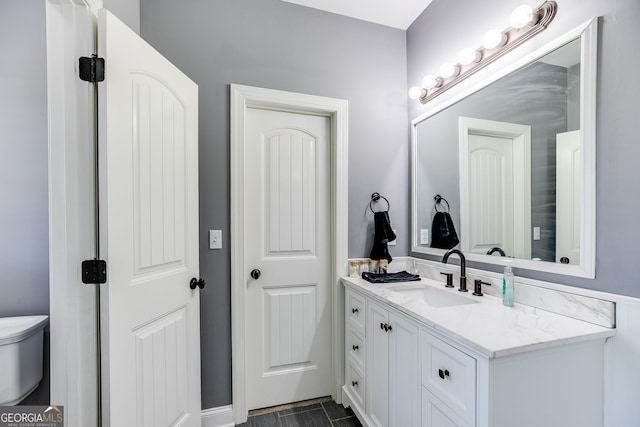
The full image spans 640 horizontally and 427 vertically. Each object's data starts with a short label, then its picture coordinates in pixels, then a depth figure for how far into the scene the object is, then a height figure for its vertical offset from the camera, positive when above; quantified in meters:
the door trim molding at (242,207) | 1.69 +0.03
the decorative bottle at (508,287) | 1.24 -0.35
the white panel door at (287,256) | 1.82 -0.31
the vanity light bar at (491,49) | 1.17 +0.83
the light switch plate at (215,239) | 1.67 -0.17
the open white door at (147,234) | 1.05 -0.10
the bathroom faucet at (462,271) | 1.51 -0.34
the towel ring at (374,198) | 2.00 +0.09
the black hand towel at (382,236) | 1.92 -0.18
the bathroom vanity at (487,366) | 0.85 -0.55
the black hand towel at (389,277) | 1.73 -0.44
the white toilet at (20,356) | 1.07 -0.60
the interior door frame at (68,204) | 0.98 +0.03
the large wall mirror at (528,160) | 1.05 +0.24
